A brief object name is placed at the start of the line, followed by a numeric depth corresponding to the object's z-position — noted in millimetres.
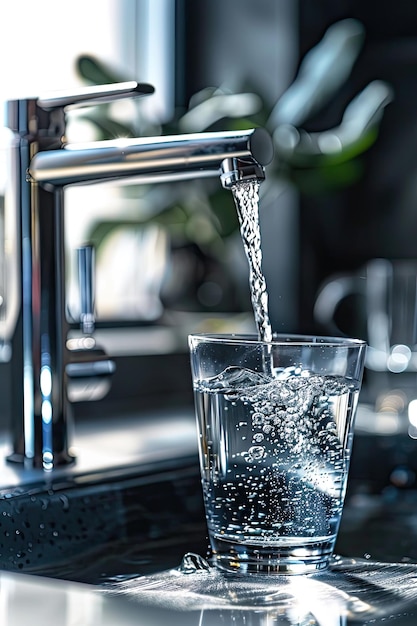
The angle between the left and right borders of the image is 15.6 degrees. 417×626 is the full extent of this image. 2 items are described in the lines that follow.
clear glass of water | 682
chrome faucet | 834
